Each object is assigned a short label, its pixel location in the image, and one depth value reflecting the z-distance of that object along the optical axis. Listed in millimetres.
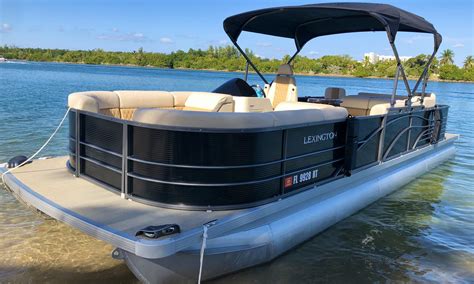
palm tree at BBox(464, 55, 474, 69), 92125
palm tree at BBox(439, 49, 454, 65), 91538
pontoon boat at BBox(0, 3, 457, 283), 3312
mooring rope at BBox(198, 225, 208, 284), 3145
